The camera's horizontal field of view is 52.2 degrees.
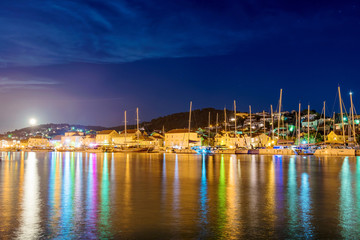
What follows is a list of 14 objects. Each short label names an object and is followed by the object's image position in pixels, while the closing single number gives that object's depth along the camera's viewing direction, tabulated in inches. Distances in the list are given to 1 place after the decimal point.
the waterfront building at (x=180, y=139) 4650.6
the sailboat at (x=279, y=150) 3137.6
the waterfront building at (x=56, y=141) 6752.0
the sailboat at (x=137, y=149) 4105.6
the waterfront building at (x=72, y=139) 6325.3
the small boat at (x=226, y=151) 3530.0
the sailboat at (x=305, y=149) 2997.0
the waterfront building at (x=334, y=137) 3590.1
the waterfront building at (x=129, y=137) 5001.0
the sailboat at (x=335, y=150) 2748.5
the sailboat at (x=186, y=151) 3580.7
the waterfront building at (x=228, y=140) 4446.4
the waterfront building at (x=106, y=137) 5561.0
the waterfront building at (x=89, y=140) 5924.7
